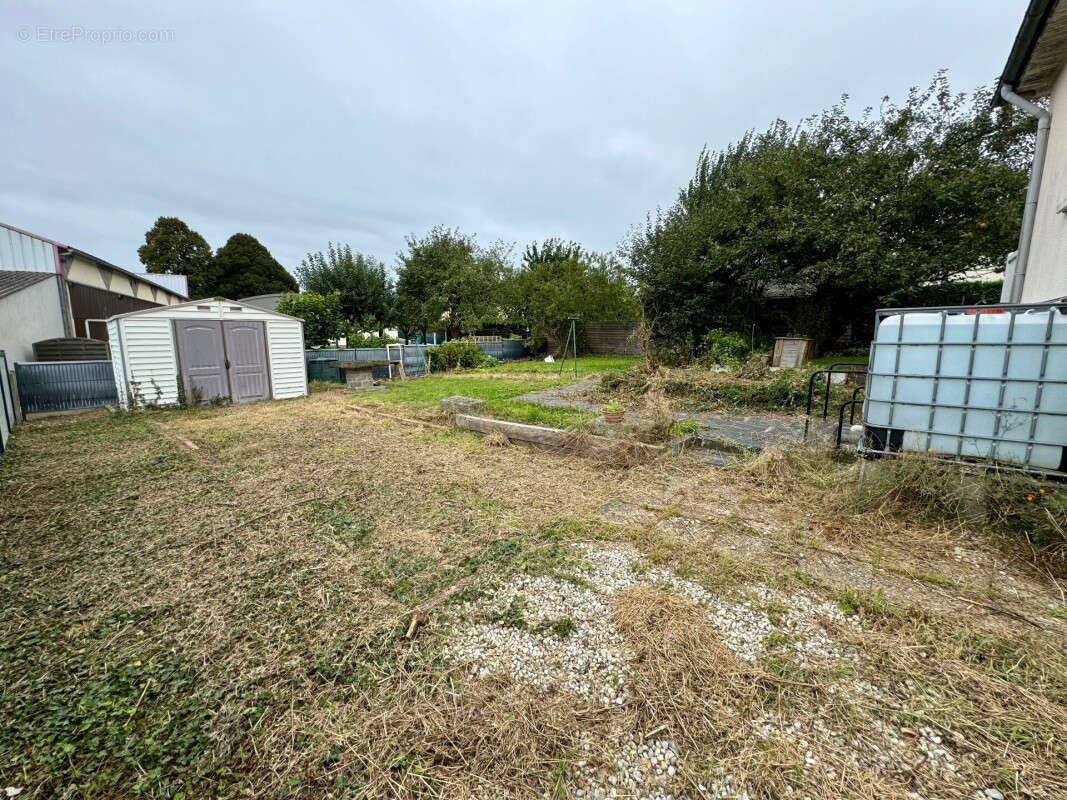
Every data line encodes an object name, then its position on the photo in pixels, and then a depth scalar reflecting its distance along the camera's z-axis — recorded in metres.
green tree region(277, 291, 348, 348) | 12.81
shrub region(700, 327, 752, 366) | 10.85
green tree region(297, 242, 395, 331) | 17.52
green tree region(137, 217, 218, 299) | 33.16
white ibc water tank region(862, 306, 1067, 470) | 2.71
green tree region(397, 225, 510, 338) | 18.95
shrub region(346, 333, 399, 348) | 15.00
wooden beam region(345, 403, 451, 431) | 6.33
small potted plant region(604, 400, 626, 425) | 5.38
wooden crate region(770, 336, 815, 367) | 10.57
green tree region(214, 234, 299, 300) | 34.56
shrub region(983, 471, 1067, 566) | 2.49
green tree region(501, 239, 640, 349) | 17.56
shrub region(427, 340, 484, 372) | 14.70
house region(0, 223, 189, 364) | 9.49
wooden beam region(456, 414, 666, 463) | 4.71
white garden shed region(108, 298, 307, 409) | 7.70
